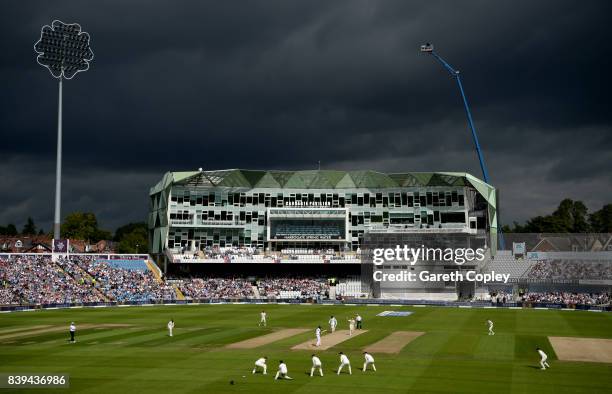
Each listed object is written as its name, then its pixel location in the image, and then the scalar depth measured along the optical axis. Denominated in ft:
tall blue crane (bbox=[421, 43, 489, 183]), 444.02
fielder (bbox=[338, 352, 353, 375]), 107.65
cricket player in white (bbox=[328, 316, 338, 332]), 172.96
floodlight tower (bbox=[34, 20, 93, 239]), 303.48
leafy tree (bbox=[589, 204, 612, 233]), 531.09
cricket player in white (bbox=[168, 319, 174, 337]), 165.95
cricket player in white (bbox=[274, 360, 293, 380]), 103.76
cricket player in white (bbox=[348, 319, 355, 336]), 173.00
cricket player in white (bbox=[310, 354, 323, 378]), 105.71
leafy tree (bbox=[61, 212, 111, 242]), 570.05
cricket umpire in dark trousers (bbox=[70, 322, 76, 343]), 151.23
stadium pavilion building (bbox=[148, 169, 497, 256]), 372.38
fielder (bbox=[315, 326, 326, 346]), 144.15
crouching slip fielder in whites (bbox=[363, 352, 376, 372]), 112.57
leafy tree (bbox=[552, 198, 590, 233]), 533.14
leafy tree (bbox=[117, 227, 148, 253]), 551.59
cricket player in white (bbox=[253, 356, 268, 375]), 108.37
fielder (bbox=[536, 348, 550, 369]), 116.37
